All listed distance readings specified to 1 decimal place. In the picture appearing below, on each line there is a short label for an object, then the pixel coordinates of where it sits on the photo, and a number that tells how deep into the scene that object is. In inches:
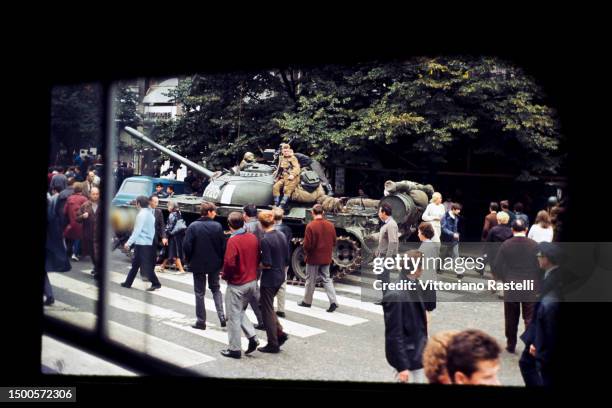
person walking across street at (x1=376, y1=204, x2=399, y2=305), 331.6
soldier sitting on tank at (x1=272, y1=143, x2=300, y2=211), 422.9
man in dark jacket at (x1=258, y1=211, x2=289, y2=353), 256.2
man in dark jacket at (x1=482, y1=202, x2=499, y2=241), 390.3
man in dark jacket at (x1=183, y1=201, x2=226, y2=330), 277.0
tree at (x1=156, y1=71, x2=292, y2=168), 609.9
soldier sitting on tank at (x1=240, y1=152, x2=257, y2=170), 482.8
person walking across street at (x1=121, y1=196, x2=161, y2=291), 331.3
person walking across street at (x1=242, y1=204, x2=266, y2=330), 268.2
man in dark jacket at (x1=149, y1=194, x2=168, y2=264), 383.2
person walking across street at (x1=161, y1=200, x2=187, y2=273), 421.4
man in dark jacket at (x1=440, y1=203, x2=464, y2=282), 398.9
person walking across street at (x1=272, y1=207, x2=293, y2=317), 307.3
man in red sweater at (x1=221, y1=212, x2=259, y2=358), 247.6
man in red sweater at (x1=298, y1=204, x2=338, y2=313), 320.2
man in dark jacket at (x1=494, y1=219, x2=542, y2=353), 246.4
